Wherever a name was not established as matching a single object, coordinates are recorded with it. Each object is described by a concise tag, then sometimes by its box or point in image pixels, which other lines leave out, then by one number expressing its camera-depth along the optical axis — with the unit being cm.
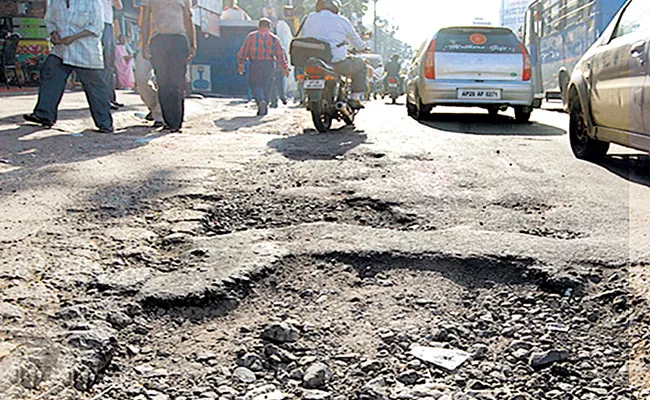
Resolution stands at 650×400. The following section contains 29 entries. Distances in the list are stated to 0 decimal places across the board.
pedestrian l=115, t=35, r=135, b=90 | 1675
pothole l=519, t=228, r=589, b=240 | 315
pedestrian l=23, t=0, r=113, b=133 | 658
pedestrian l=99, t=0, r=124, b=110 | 916
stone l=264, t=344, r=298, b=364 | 198
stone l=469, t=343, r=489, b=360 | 200
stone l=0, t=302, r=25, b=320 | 206
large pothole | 185
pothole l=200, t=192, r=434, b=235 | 341
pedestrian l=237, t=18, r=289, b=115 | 1146
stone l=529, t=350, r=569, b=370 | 194
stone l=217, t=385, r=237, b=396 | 178
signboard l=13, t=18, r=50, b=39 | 1421
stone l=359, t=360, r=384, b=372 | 192
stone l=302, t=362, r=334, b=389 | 184
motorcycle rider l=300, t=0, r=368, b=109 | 806
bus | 1258
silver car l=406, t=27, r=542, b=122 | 930
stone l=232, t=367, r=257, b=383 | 186
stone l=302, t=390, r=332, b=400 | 177
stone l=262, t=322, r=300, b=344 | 209
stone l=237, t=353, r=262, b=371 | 193
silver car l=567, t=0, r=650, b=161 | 461
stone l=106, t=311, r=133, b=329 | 213
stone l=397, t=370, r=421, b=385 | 185
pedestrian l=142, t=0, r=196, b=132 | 712
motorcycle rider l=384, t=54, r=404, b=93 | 2034
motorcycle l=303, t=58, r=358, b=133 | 747
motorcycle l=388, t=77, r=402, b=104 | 1875
